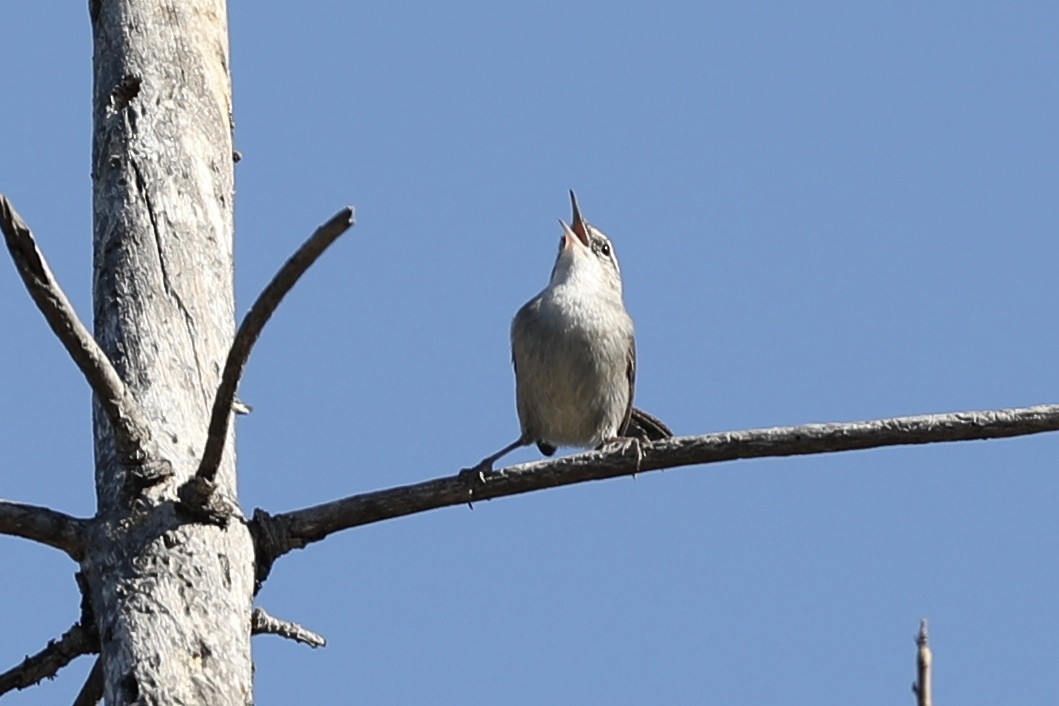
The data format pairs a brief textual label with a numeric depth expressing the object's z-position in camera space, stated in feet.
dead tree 25.58
